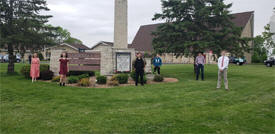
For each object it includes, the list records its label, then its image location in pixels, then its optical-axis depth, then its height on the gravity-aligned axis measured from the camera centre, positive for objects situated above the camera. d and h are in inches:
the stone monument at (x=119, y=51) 562.3 +31.4
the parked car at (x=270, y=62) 1203.2 +3.1
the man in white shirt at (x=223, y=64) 373.4 -3.7
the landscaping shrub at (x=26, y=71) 546.6 -23.6
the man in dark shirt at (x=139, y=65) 437.7 -5.7
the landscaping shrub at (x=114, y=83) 448.8 -45.3
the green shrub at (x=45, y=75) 532.7 -33.2
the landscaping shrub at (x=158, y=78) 511.0 -39.1
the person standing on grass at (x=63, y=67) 428.8 -11.0
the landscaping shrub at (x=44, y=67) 567.6 -13.6
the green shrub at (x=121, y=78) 477.4 -36.5
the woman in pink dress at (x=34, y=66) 498.0 -9.2
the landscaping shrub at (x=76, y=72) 606.7 -30.6
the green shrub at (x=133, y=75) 512.9 -31.8
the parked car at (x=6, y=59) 1628.3 +26.6
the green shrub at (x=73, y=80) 471.8 -40.8
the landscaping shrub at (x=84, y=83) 438.2 -44.2
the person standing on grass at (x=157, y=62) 631.8 +1.2
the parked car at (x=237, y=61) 1364.9 +10.5
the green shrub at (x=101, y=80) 468.1 -40.3
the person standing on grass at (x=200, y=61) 525.0 +3.7
